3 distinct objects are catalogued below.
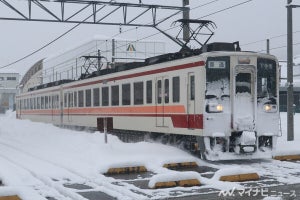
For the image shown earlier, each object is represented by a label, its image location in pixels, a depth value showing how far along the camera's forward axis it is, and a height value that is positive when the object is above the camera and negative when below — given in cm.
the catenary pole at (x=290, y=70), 1728 +120
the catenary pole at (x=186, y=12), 2068 +385
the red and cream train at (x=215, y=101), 1327 +15
